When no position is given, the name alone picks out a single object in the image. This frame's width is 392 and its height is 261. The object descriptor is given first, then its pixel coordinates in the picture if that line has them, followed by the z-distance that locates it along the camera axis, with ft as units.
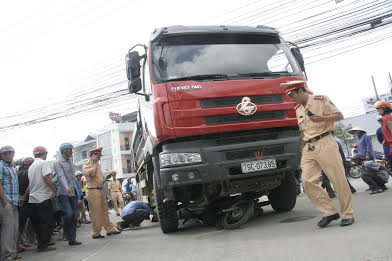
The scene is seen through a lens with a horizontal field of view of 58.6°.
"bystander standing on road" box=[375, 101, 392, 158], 21.27
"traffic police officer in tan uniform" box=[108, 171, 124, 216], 42.65
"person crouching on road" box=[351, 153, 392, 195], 23.03
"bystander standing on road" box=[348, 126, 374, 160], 23.84
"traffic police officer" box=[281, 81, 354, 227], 12.76
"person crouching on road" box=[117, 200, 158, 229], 23.75
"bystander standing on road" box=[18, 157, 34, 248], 20.40
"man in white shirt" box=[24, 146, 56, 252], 18.60
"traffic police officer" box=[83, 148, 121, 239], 20.94
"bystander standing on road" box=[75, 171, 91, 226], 36.41
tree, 113.69
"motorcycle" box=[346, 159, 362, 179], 45.37
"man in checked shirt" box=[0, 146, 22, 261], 15.14
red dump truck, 15.10
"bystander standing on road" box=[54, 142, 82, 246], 19.03
